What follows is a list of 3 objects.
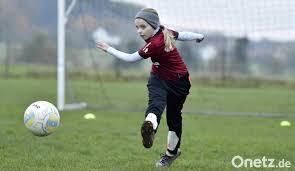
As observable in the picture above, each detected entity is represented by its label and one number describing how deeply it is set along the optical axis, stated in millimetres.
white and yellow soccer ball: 13742
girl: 12797
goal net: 30578
